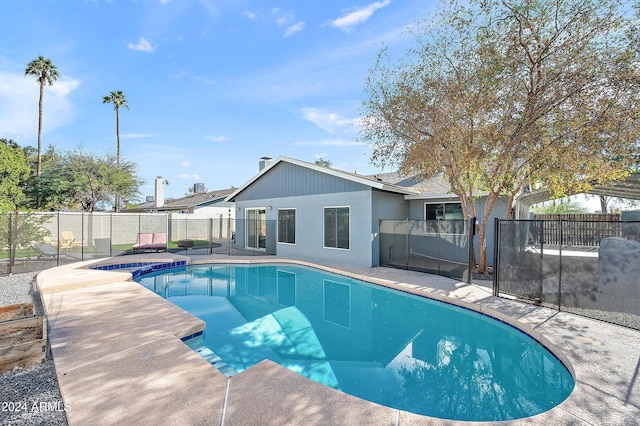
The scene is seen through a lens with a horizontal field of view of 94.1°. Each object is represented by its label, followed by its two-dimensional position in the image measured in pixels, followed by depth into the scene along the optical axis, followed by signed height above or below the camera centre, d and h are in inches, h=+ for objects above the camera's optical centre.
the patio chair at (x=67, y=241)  538.6 -42.4
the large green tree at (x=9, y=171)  422.2 +69.7
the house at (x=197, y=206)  840.3 +33.9
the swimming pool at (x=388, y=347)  141.6 -84.3
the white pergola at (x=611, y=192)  334.2 +38.2
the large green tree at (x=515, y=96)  235.5 +110.0
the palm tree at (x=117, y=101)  946.2 +375.1
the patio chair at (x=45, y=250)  432.5 -47.5
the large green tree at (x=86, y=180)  766.5 +100.8
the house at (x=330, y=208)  410.3 +14.1
